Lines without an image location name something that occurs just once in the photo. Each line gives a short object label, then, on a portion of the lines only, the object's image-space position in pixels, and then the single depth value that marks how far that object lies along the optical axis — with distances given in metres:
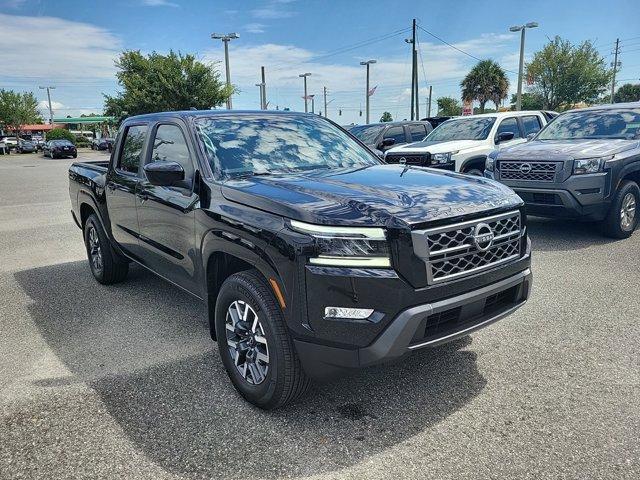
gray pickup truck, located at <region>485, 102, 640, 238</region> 6.80
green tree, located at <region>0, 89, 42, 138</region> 63.50
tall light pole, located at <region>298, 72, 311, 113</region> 47.82
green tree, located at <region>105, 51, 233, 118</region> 32.78
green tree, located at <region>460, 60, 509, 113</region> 48.09
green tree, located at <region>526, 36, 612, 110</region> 32.66
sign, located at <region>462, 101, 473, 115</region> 30.46
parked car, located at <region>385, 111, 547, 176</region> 9.96
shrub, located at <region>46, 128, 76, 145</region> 54.94
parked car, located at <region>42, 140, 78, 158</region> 39.34
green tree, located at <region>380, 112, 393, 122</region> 84.15
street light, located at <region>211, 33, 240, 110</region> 29.22
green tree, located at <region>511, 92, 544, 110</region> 34.66
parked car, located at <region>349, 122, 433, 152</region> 13.30
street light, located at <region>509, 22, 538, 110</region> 27.38
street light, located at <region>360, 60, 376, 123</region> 40.44
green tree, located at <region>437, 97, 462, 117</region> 72.81
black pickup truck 2.63
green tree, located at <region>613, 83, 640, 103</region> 63.38
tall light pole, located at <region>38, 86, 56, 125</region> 97.59
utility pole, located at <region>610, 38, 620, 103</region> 63.53
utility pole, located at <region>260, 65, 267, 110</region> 36.38
